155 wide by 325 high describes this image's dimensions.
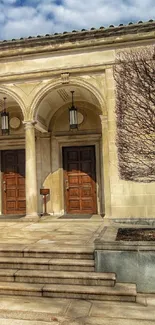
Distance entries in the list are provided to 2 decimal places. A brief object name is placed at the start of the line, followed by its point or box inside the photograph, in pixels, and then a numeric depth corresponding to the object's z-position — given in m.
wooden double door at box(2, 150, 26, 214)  10.89
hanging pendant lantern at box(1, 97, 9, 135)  9.42
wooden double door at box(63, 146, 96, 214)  10.49
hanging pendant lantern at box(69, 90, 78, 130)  8.95
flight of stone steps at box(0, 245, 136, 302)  3.95
